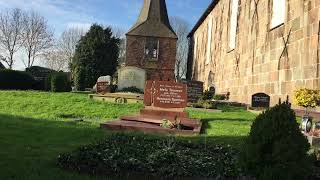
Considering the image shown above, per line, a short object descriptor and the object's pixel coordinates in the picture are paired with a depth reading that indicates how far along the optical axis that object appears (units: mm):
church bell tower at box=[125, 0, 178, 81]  28228
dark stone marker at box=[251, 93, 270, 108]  11097
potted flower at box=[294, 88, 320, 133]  7256
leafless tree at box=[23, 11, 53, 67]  33761
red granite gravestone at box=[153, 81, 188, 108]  8307
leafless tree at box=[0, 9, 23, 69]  33354
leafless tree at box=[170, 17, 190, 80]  42045
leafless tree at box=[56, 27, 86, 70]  40107
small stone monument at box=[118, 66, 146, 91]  14294
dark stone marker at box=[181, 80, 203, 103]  12216
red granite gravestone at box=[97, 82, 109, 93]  14084
